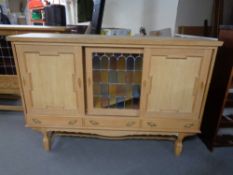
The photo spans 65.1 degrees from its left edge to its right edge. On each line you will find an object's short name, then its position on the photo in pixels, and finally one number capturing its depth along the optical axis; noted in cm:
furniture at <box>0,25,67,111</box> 163
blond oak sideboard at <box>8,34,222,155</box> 110
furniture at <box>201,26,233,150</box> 127
